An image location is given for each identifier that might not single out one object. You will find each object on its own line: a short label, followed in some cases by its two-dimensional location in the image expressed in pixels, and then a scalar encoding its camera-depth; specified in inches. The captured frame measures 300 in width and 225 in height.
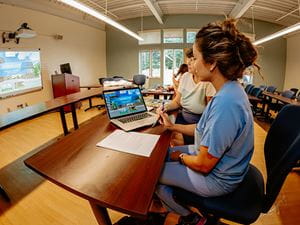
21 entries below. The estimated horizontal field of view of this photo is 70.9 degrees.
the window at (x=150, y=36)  362.9
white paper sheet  45.0
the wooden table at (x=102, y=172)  30.3
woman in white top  73.9
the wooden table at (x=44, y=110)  81.7
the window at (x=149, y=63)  372.2
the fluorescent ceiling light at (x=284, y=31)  162.3
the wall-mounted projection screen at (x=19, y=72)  182.2
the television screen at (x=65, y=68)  243.3
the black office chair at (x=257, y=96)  209.8
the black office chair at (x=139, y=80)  243.3
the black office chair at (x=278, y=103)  193.1
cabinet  224.5
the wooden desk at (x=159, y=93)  169.8
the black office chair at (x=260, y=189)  37.2
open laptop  62.8
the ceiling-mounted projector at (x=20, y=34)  177.5
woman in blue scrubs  35.5
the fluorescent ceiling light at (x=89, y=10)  119.1
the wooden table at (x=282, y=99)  165.8
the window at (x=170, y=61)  362.9
